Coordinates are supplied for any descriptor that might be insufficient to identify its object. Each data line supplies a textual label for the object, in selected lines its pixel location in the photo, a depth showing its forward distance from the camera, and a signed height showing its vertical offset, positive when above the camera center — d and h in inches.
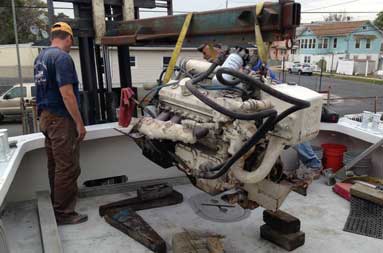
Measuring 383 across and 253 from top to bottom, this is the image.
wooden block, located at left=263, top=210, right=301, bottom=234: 98.3 -45.5
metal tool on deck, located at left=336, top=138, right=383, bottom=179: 128.2 -43.3
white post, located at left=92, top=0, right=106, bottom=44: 124.4 +9.0
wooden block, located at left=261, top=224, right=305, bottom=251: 95.9 -48.9
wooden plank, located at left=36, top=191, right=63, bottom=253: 88.7 -45.1
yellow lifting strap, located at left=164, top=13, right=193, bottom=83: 89.6 +2.0
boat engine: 73.2 -17.5
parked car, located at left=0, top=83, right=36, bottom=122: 437.1 -62.9
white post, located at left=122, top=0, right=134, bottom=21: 131.8 +12.7
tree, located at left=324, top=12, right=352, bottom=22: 1962.1 +134.3
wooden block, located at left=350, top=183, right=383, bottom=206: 112.3 -44.4
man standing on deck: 100.7 -18.3
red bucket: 143.8 -42.0
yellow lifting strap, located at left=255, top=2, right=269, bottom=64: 72.4 +0.8
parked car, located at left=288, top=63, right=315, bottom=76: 1224.8 -79.0
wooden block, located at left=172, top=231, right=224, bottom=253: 87.9 -46.3
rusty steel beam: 69.6 +4.2
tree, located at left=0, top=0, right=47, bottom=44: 830.5 +60.2
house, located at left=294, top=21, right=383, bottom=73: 1429.6 +5.5
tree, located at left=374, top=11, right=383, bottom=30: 1557.6 +88.1
